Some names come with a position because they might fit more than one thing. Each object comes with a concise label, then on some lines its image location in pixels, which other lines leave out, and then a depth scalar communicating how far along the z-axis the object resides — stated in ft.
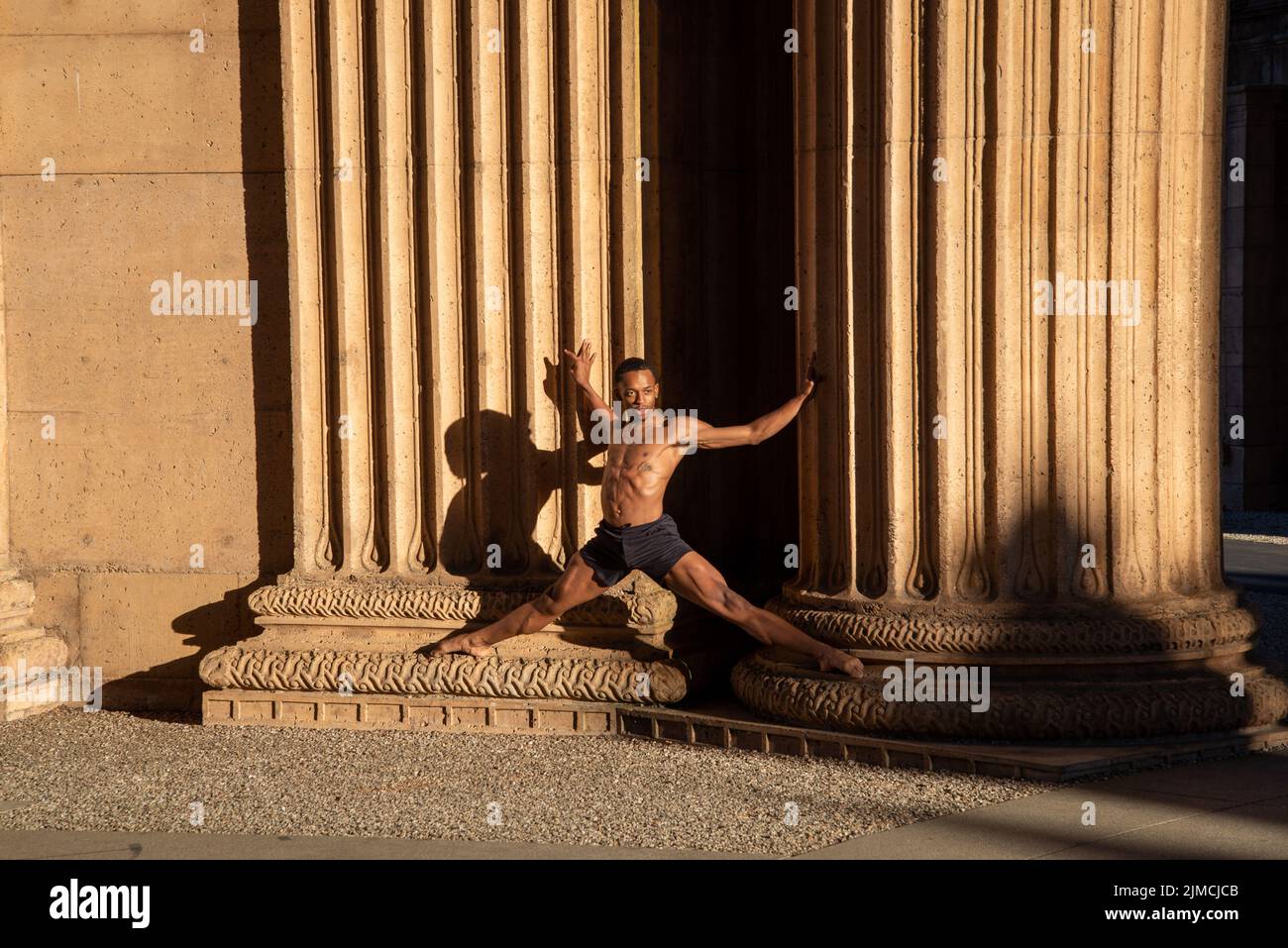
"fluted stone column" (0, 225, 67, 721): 32.73
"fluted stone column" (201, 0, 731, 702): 30.25
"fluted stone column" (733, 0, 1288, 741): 26.30
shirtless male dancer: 27.86
